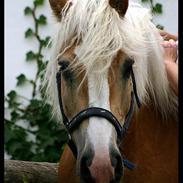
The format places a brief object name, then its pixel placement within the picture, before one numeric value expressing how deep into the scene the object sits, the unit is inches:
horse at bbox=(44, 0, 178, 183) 159.9
